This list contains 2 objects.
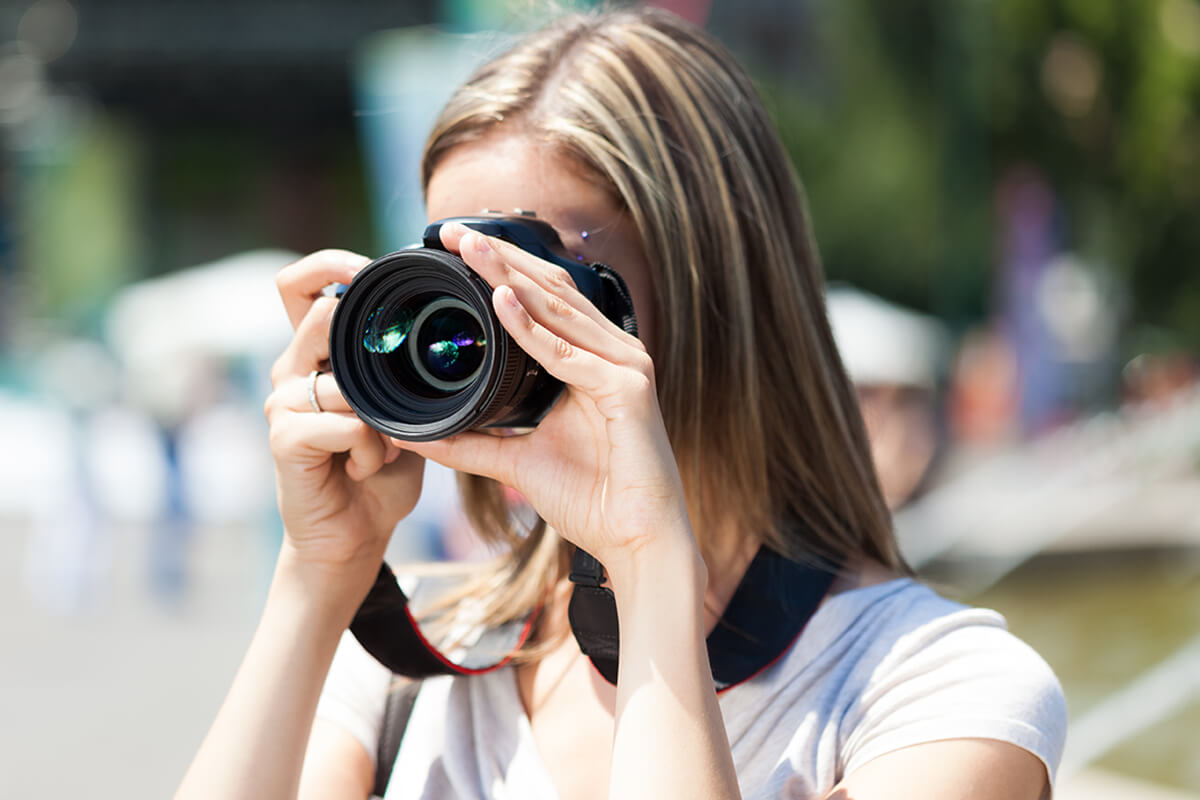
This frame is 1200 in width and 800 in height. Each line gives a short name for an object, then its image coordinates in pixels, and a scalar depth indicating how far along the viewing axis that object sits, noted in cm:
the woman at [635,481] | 119
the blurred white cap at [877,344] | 791
